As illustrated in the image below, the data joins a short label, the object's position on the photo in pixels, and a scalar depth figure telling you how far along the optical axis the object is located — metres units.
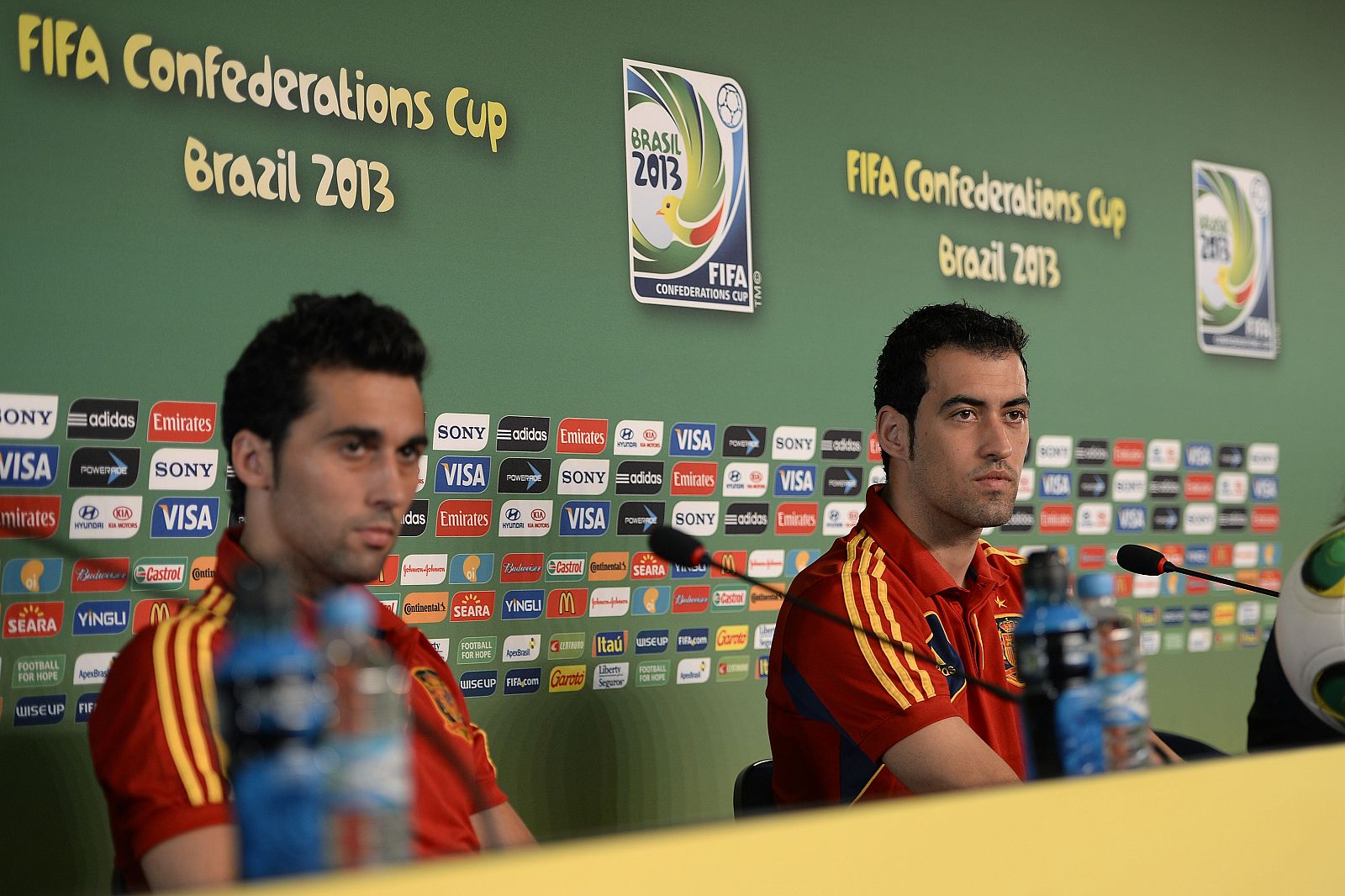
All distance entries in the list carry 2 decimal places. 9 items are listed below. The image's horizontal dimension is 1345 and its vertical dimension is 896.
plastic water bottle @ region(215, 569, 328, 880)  2.96
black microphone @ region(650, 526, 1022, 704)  3.49
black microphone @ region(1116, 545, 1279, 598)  3.73
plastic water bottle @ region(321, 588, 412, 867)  2.96
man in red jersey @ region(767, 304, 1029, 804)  3.66
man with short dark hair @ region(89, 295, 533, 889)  3.40
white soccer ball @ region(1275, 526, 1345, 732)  3.49
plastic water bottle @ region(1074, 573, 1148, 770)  3.21
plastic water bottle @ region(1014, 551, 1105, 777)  3.20
